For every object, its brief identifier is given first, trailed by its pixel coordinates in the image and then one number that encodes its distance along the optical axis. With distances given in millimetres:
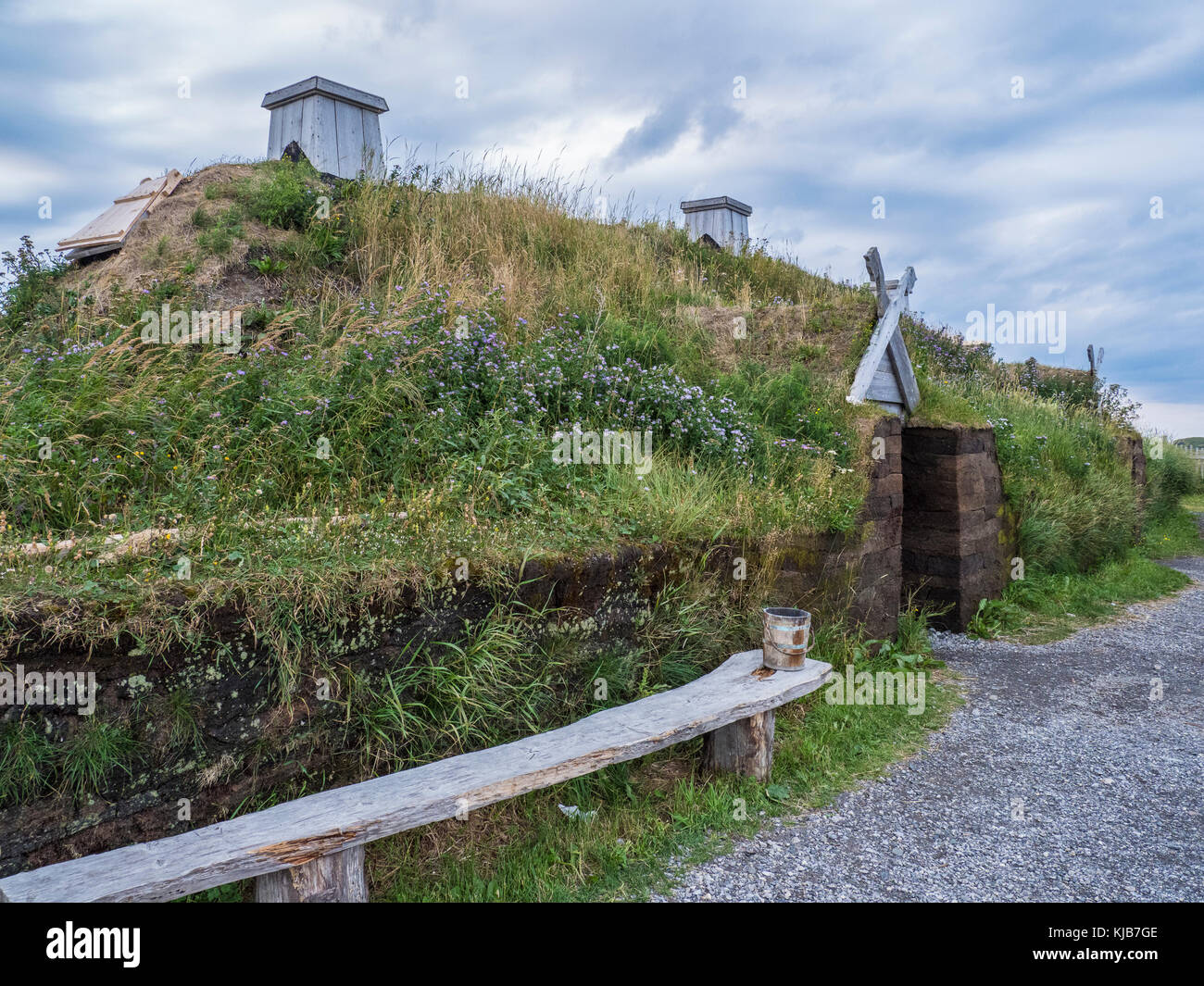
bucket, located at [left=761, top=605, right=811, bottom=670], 4203
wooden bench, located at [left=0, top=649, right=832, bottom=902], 2311
